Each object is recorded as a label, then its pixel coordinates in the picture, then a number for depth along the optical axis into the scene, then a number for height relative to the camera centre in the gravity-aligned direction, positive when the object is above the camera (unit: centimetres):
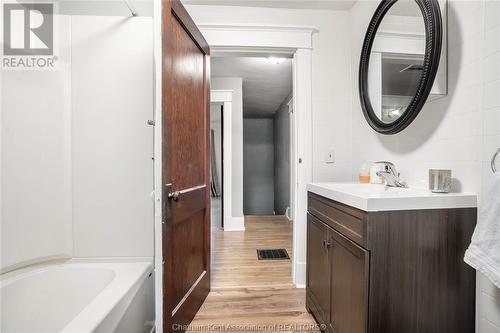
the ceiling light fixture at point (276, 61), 282 +128
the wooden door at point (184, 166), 120 -2
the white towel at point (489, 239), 77 -26
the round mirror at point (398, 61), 111 +59
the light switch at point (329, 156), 196 +6
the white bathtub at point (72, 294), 112 -71
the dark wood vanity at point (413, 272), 91 -44
